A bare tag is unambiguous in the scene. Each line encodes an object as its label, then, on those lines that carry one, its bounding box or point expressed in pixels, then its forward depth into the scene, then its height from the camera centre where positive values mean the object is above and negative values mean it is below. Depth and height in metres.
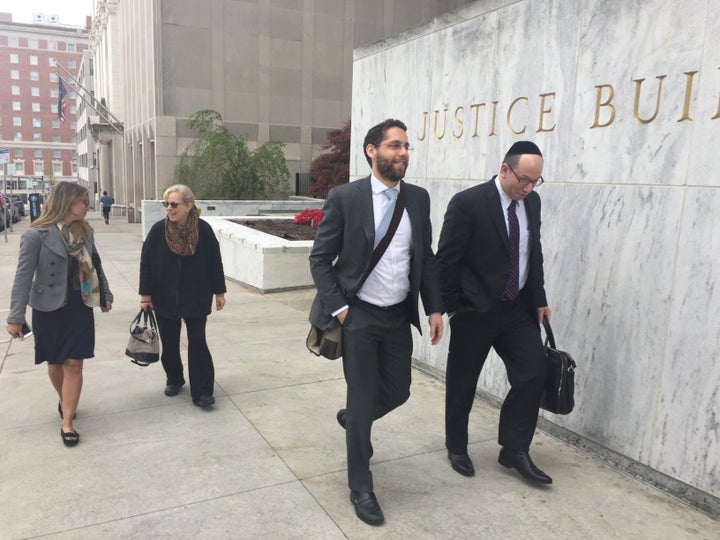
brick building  108.06 +15.06
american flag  37.31 +4.62
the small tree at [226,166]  20.97 +0.52
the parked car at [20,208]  36.64 -2.23
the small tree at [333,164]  21.48 +0.74
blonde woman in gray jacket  3.99 -0.79
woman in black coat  4.65 -0.77
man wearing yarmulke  3.49 -0.56
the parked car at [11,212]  25.93 -1.86
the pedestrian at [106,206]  29.05 -1.46
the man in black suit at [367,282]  3.20 -0.51
